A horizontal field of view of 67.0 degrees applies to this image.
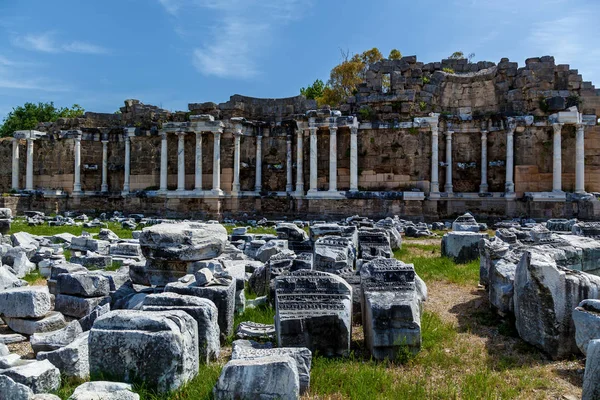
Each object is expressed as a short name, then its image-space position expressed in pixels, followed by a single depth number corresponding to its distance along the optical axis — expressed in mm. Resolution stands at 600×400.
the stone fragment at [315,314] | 4984
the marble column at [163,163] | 23927
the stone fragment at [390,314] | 4980
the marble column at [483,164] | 22000
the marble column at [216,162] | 22859
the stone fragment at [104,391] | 3580
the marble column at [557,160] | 20281
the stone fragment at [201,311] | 4945
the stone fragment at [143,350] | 4082
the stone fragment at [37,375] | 3782
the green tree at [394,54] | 37906
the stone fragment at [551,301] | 5047
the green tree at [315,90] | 43125
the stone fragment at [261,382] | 3699
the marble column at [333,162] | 21500
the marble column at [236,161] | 23391
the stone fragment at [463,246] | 11148
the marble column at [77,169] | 26000
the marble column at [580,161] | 20078
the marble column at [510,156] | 21219
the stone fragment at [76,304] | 6594
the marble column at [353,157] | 21344
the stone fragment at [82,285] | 6711
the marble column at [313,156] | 21998
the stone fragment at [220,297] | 5750
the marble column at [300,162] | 22562
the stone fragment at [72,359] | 4375
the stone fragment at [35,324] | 5891
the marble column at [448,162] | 22203
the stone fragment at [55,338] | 5102
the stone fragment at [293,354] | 4211
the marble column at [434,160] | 21234
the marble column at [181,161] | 23531
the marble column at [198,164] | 23125
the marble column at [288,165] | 23438
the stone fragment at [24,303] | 5875
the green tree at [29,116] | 48500
